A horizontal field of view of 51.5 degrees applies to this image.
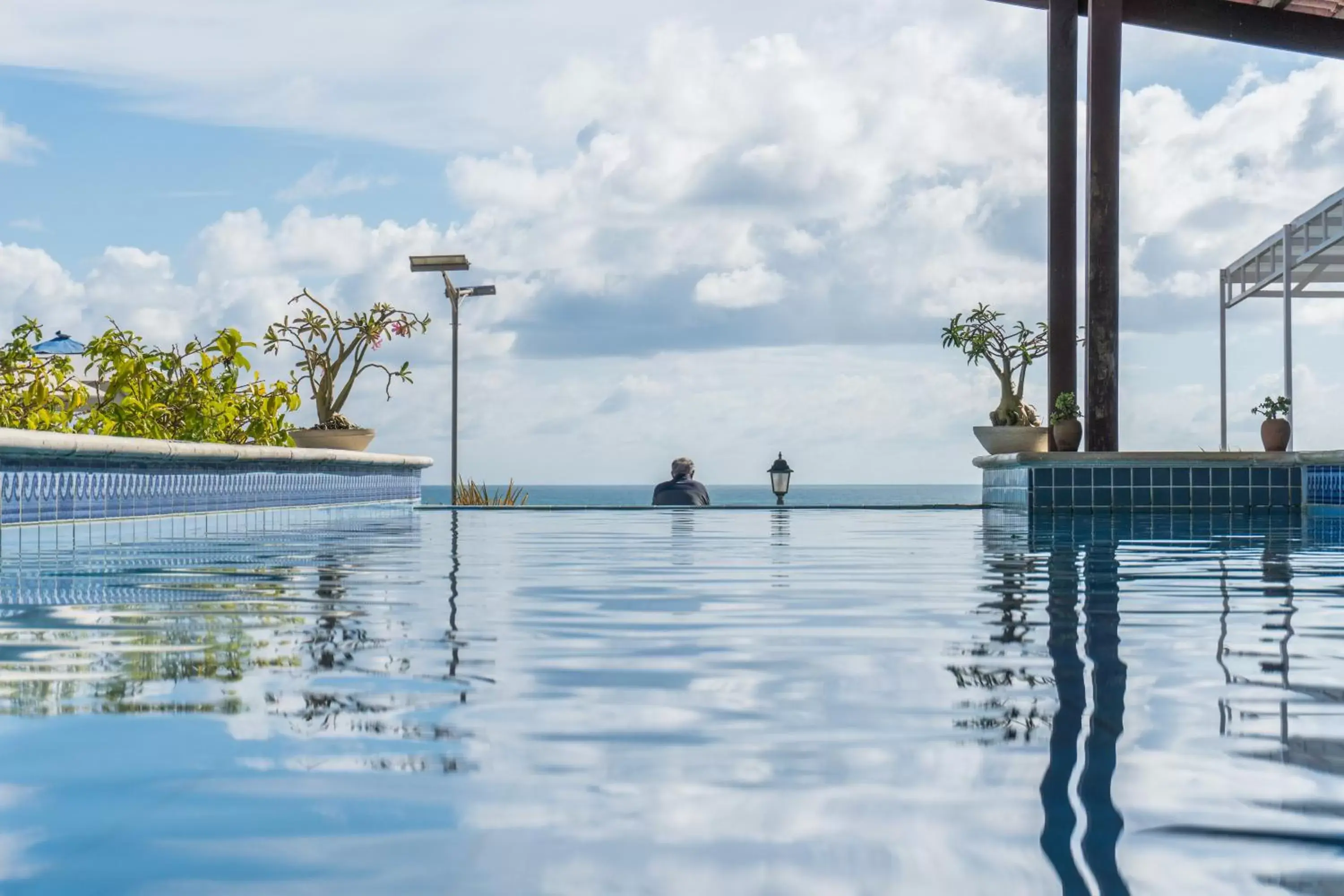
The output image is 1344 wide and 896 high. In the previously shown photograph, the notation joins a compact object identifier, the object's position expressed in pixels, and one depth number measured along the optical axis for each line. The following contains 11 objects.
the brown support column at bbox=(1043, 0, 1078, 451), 10.37
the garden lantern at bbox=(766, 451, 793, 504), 12.89
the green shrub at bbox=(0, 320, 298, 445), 8.49
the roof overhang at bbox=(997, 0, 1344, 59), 10.70
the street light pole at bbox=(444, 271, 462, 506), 13.48
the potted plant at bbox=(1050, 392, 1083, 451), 9.91
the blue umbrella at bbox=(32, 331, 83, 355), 13.47
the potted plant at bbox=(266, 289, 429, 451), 11.63
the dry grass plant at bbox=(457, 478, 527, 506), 13.56
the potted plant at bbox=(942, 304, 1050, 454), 10.63
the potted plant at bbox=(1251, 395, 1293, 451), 9.88
